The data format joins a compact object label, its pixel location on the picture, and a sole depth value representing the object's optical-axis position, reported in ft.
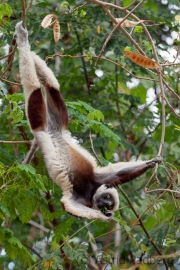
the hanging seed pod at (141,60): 39.11
